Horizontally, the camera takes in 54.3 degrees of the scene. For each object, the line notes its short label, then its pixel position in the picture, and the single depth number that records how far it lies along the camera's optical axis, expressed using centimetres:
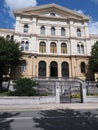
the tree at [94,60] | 1986
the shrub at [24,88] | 1177
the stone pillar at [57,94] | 1191
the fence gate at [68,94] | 1291
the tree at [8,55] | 1625
